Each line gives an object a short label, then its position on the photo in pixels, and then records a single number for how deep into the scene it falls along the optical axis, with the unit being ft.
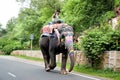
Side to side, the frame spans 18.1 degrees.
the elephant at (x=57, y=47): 56.34
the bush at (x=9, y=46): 192.86
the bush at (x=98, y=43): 68.39
